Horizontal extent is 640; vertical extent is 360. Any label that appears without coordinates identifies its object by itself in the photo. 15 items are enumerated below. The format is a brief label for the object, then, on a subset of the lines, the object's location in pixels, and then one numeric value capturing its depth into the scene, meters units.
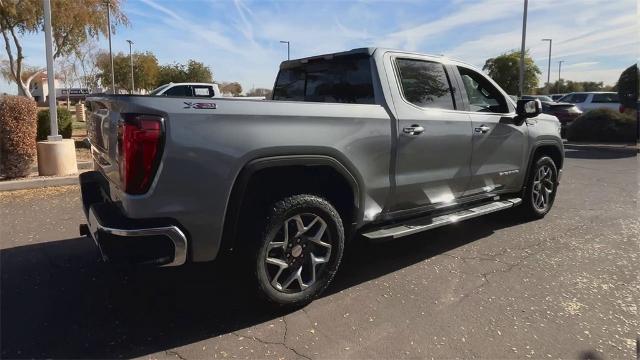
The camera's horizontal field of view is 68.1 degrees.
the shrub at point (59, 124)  10.60
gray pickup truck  2.73
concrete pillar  7.95
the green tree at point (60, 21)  17.44
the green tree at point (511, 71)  44.34
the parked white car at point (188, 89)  16.69
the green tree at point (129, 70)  53.53
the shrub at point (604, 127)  14.97
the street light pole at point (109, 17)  22.45
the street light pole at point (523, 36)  26.00
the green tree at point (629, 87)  15.77
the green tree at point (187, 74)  54.03
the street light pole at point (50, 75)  8.37
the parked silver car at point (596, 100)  19.61
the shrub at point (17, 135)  7.40
